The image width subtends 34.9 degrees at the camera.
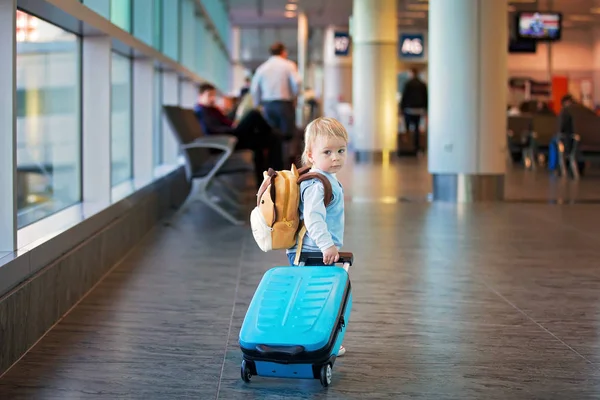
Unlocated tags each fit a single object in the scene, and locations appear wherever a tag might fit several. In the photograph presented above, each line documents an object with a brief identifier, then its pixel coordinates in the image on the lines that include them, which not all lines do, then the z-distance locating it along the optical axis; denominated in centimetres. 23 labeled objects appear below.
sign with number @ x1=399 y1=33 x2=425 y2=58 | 3225
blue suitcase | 318
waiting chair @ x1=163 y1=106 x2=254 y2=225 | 866
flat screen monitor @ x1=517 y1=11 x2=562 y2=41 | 2616
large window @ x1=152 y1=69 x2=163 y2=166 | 1164
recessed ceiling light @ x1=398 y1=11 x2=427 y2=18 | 3071
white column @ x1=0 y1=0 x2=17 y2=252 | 407
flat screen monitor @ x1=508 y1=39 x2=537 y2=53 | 2631
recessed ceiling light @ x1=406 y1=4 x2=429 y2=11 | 2842
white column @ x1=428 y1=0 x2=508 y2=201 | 1060
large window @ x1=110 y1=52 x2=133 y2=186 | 871
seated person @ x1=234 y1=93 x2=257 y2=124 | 1348
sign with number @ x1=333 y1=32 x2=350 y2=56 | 3538
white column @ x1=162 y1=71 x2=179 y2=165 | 1224
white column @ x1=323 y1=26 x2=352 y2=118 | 3856
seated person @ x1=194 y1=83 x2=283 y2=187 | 1070
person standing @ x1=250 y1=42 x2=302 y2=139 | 1203
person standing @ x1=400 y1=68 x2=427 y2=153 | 2386
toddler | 346
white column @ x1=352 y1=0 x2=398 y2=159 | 2214
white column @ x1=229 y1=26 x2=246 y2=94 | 4162
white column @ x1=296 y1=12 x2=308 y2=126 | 3381
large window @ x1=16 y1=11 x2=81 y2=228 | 629
